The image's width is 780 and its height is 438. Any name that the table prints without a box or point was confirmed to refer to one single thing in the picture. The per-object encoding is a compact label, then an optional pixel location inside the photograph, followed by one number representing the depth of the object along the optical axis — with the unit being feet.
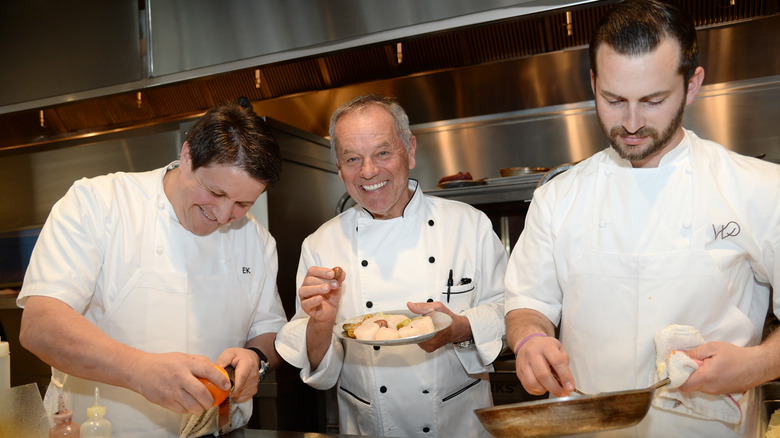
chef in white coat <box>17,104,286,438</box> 5.57
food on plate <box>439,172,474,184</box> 11.07
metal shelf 10.32
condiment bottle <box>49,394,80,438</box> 4.46
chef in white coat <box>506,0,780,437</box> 4.89
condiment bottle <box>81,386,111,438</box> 4.67
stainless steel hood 9.46
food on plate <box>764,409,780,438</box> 4.30
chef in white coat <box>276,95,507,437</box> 7.02
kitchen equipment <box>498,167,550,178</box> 10.57
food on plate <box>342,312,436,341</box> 5.76
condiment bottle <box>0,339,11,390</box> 5.28
